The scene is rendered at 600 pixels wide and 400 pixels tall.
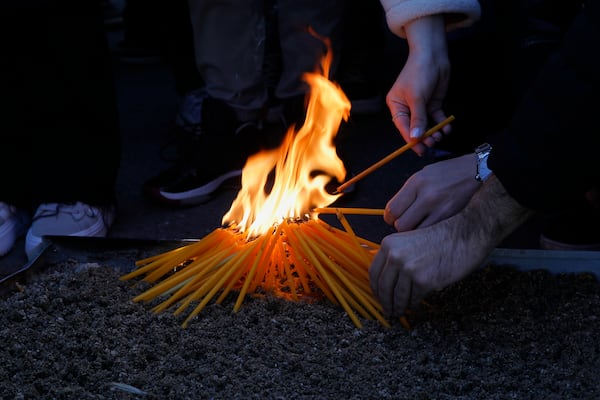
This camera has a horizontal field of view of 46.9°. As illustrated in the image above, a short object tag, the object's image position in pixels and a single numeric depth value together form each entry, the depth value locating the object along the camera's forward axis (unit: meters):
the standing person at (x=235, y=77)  2.76
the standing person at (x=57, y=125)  2.33
